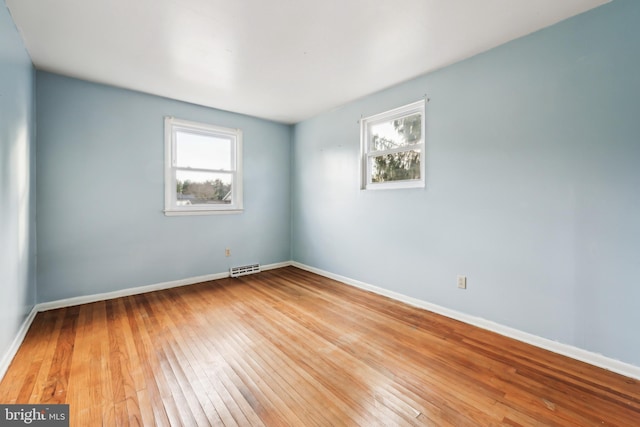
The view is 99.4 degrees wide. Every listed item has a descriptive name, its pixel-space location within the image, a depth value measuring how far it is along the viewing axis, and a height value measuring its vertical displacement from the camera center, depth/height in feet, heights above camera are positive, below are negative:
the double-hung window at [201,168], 12.21 +2.20
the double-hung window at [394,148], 10.18 +2.67
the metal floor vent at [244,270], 13.96 -2.96
